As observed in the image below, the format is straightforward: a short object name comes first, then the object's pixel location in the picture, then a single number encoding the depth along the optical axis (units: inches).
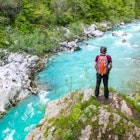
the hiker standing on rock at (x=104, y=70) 208.4
